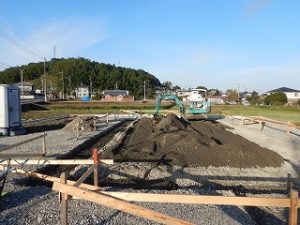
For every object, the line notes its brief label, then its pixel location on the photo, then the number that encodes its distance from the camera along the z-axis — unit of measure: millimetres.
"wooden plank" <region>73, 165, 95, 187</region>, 2844
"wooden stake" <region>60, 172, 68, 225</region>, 2686
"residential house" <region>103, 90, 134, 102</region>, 53402
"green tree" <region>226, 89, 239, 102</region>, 59783
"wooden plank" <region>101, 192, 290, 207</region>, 2508
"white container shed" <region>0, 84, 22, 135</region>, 10983
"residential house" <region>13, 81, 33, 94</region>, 59241
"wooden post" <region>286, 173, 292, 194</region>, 5781
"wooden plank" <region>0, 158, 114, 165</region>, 4509
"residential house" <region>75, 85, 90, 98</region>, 70436
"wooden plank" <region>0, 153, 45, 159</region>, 4519
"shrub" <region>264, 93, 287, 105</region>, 43752
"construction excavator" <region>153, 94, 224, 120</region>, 17596
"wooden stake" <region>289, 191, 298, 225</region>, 2483
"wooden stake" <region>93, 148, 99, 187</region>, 4009
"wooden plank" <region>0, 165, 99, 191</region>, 3369
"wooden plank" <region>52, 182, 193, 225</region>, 2242
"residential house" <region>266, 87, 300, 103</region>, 64722
